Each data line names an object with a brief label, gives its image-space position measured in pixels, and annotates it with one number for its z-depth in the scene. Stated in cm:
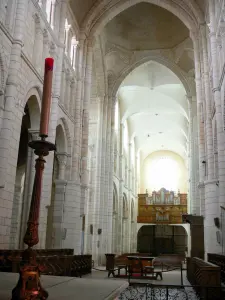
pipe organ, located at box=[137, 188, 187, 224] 3853
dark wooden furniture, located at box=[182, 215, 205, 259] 1852
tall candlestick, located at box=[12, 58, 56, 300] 257
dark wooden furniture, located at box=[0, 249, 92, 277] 894
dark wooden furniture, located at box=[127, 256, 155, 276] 1517
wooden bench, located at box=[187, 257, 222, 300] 865
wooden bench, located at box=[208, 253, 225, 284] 1082
